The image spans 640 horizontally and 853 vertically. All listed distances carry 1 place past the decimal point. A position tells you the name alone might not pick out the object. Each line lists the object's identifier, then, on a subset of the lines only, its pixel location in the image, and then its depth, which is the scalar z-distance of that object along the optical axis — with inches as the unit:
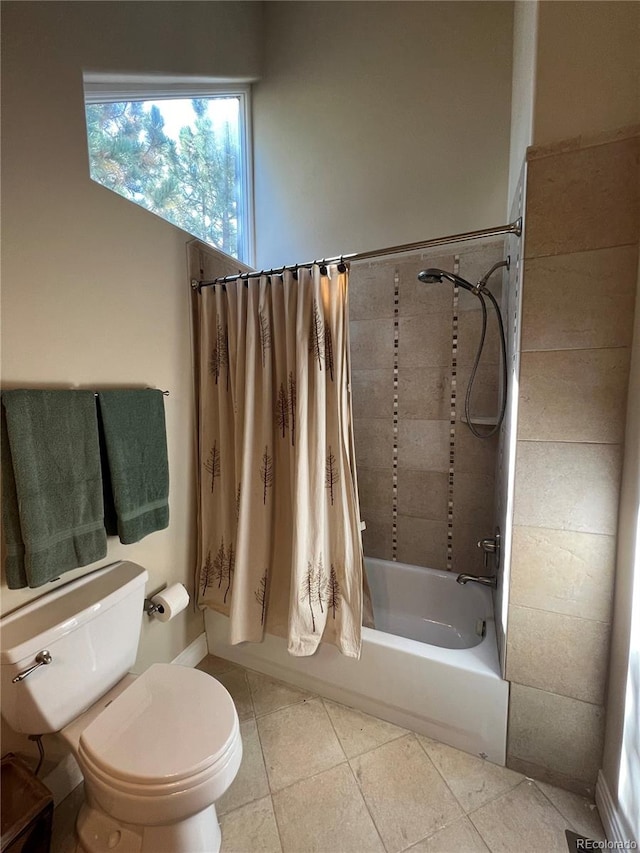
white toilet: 36.9
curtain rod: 49.6
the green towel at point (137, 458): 52.0
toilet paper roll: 60.1
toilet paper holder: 60.4
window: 57.6
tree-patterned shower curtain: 60.1
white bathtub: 53.1
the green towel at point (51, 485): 41.4
